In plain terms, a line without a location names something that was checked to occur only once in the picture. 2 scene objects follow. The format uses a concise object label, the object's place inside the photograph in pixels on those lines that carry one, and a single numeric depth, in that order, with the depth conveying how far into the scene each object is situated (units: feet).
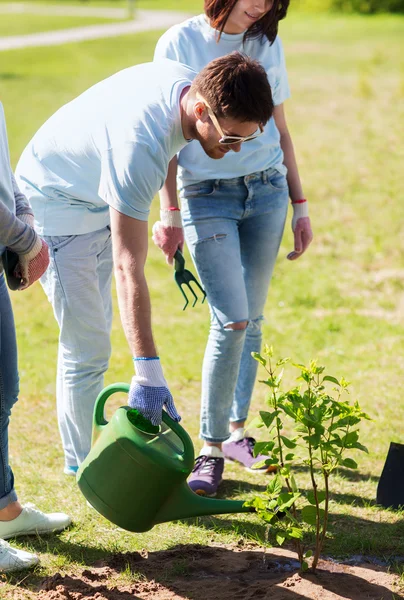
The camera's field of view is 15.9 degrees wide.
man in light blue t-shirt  14.40
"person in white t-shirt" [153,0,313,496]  18.55
